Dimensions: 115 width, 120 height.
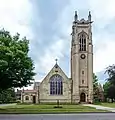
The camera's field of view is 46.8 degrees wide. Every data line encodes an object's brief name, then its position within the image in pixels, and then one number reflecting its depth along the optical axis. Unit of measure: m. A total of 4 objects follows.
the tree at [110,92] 25.07
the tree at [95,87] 42.06
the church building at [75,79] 33.39
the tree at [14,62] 14.56
